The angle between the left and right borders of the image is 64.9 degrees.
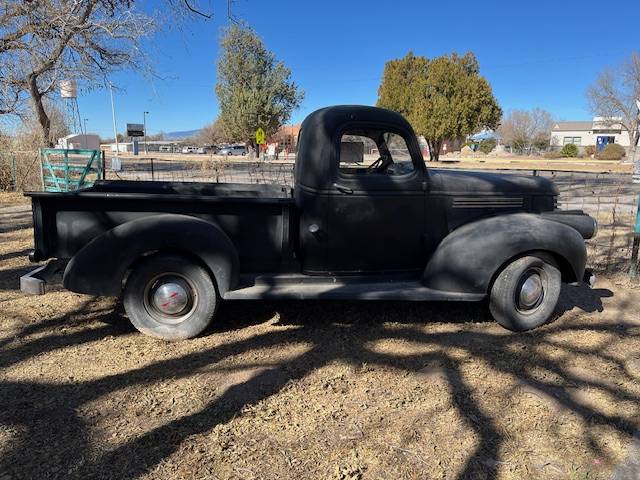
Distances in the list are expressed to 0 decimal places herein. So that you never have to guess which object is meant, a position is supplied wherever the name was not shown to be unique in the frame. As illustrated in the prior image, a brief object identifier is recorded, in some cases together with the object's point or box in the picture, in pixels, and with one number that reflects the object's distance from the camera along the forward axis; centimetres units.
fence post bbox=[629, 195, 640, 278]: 600
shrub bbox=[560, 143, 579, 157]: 6100
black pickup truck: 380
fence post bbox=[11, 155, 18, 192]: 1500
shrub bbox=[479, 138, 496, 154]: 7525
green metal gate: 1295
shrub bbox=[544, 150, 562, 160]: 6073
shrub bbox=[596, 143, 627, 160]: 5434
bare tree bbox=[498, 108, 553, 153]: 9548
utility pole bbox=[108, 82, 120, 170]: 1578
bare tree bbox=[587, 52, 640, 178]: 5231
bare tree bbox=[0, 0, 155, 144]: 759
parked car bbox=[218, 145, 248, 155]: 6735
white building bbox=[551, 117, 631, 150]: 8750
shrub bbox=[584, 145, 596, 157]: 6656
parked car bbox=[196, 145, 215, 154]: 7563
